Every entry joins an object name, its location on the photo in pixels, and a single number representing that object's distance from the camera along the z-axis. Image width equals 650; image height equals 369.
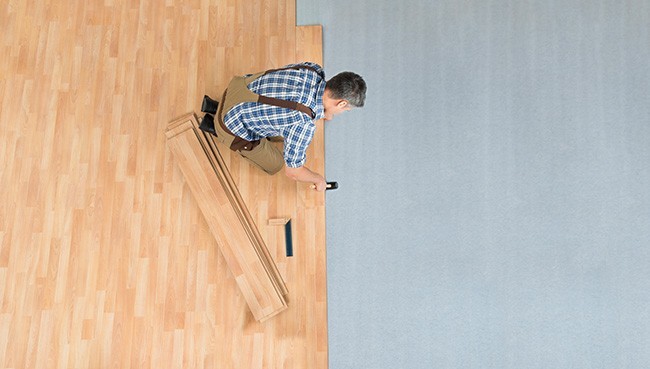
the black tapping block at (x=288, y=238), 2.95
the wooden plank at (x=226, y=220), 2.82
